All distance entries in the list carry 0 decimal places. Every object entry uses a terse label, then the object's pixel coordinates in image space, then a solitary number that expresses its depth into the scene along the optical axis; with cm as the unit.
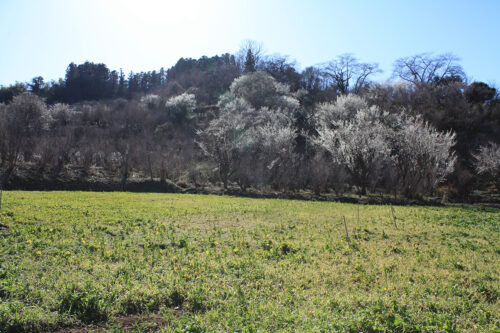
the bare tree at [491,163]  2953
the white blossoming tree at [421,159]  2703
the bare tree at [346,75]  6341
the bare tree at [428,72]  5616
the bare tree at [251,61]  7306
